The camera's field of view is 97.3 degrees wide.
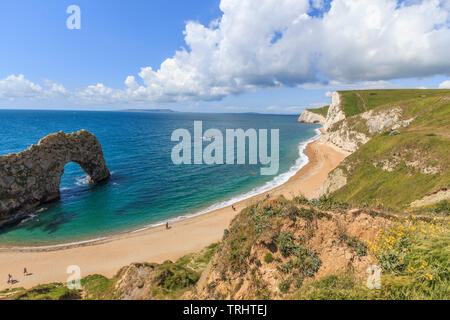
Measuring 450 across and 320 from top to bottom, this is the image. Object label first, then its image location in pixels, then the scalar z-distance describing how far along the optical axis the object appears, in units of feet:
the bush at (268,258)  32.19
